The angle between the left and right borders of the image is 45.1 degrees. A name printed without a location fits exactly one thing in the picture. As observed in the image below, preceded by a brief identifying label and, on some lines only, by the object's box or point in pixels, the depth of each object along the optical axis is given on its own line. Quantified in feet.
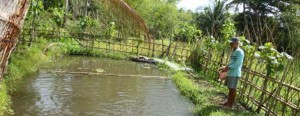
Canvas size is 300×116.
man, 24.38
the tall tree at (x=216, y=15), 109.50
